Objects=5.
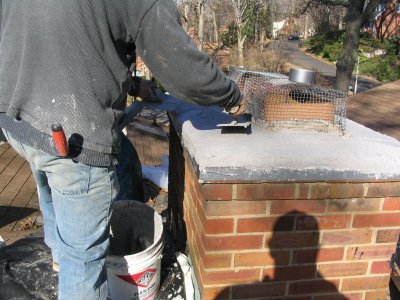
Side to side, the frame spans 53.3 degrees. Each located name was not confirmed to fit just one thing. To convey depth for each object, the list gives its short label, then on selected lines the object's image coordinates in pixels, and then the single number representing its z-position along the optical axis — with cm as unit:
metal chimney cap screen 208
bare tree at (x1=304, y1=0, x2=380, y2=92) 1097
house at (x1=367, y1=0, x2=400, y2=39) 2733
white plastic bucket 198
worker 145
